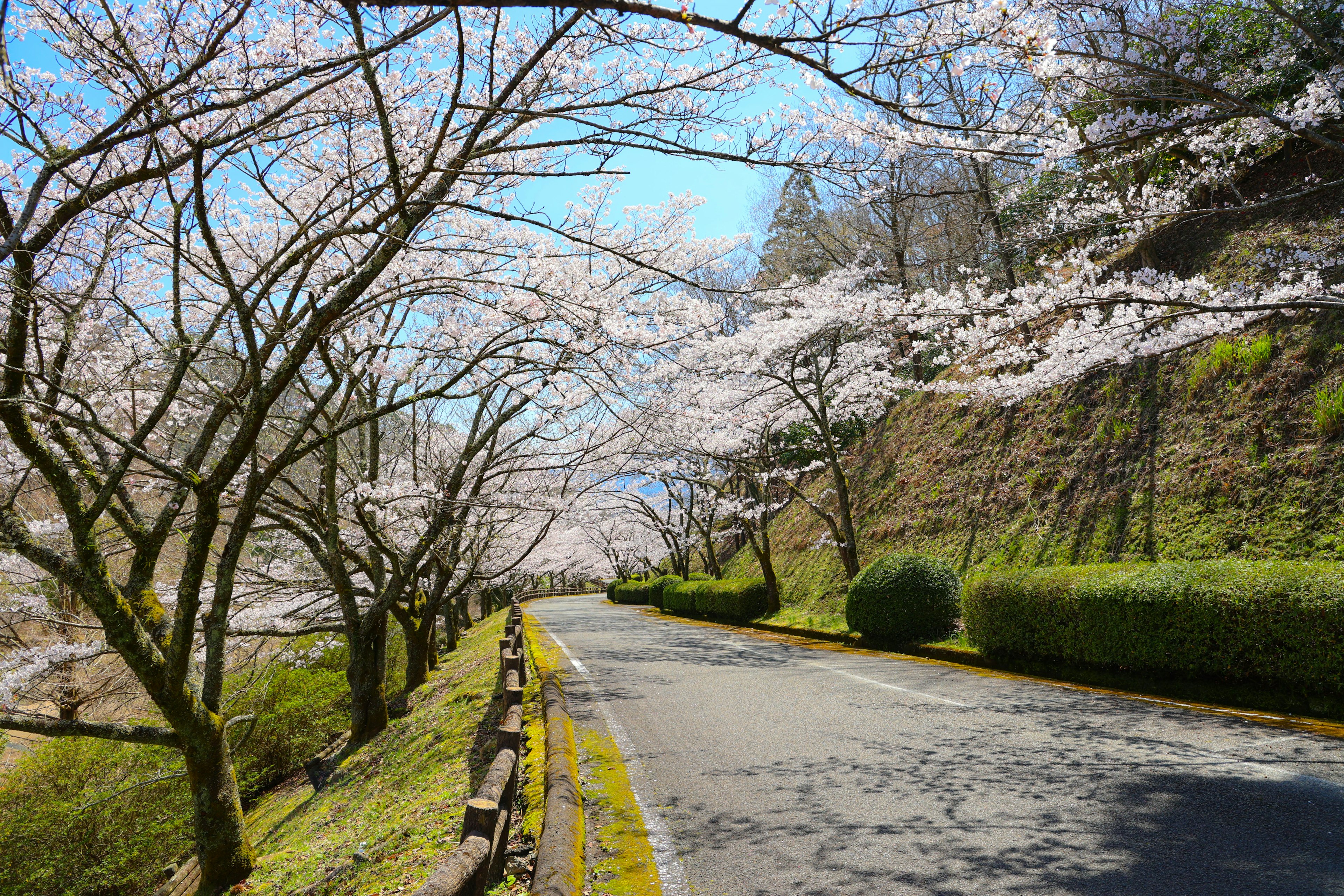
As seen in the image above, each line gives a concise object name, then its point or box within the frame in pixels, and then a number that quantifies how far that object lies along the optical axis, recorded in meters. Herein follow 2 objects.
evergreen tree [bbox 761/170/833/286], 27.55
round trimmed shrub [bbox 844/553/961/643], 10.93
